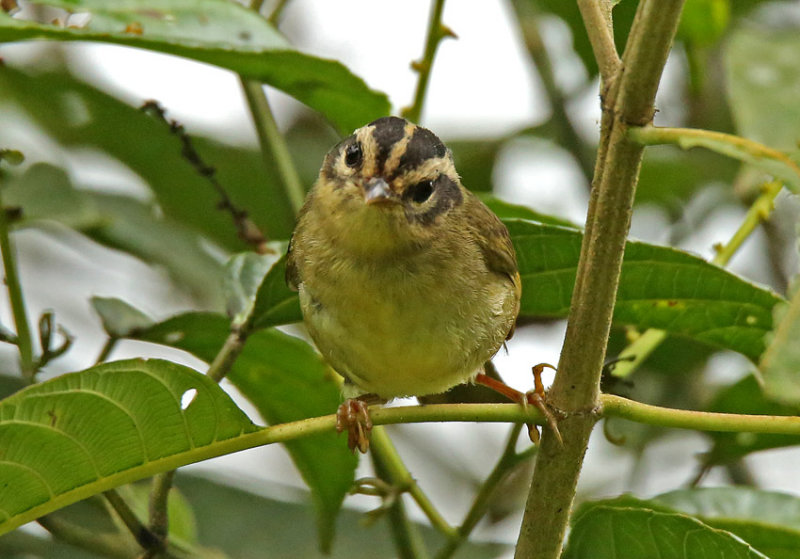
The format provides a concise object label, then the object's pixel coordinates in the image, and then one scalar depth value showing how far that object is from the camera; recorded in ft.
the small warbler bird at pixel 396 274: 16.08
